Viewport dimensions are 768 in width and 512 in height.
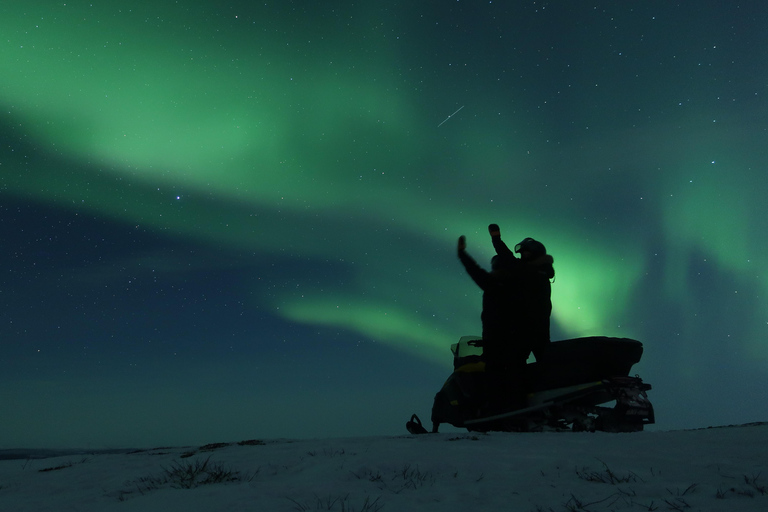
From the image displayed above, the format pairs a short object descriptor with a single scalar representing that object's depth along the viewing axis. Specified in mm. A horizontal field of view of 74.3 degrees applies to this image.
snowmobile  6102
